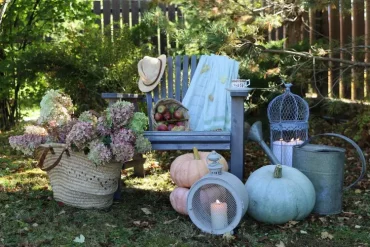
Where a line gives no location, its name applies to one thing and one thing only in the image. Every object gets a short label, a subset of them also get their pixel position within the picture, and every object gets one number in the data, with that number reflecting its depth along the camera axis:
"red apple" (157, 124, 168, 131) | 4.08
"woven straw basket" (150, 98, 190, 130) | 4.27
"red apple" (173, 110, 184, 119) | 4.22
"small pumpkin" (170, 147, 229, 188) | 3.55
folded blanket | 4.39
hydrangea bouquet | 3.42
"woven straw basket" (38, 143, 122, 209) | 3.55
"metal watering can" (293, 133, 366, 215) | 3.59
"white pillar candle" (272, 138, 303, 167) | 4.16
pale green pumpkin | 3.36
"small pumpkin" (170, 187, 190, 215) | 3.52
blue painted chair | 3.68
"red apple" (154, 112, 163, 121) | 4.21
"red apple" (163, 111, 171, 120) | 4.20
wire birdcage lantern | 4.19
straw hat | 4.51
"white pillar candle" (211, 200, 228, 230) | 3.23
